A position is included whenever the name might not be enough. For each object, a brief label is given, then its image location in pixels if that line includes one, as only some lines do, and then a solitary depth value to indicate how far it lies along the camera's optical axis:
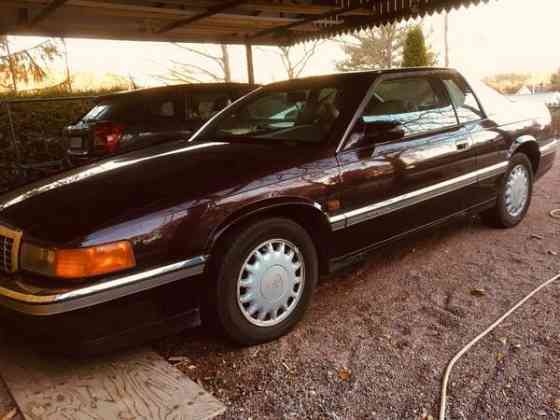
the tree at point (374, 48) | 32.12
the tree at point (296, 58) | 24.20
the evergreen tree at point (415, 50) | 16.95
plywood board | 2.15
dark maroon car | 2.14
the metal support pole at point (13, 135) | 7.61
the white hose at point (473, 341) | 2.10
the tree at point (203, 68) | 23.98
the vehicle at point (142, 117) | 5.85
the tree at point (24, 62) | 11.82
